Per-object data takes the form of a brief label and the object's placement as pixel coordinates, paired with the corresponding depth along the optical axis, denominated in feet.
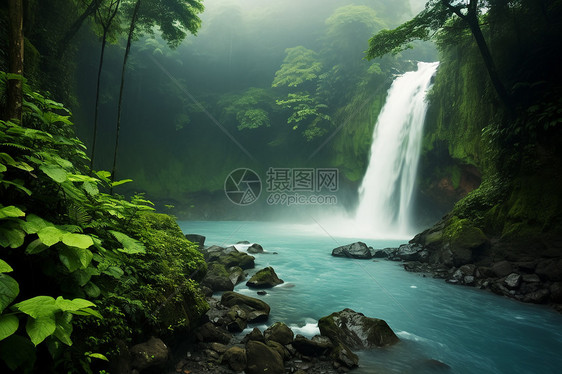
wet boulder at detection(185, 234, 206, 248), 35.29
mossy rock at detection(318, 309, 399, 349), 13.89
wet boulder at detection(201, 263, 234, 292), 20.63
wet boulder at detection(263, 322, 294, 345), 12.96
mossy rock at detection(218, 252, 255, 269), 27.20
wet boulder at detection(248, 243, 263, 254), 37.37
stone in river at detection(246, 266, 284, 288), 22.43
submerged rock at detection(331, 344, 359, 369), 11.79
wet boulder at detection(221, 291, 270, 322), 16.10
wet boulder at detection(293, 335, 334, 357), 12.50
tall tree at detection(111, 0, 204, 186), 34.91
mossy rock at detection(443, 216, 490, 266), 25.36
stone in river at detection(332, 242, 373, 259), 34.22
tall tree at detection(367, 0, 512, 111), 25.31
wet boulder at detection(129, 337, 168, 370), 8.65
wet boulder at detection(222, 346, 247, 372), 11.02
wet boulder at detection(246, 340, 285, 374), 10.82
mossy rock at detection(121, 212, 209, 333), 9.89
